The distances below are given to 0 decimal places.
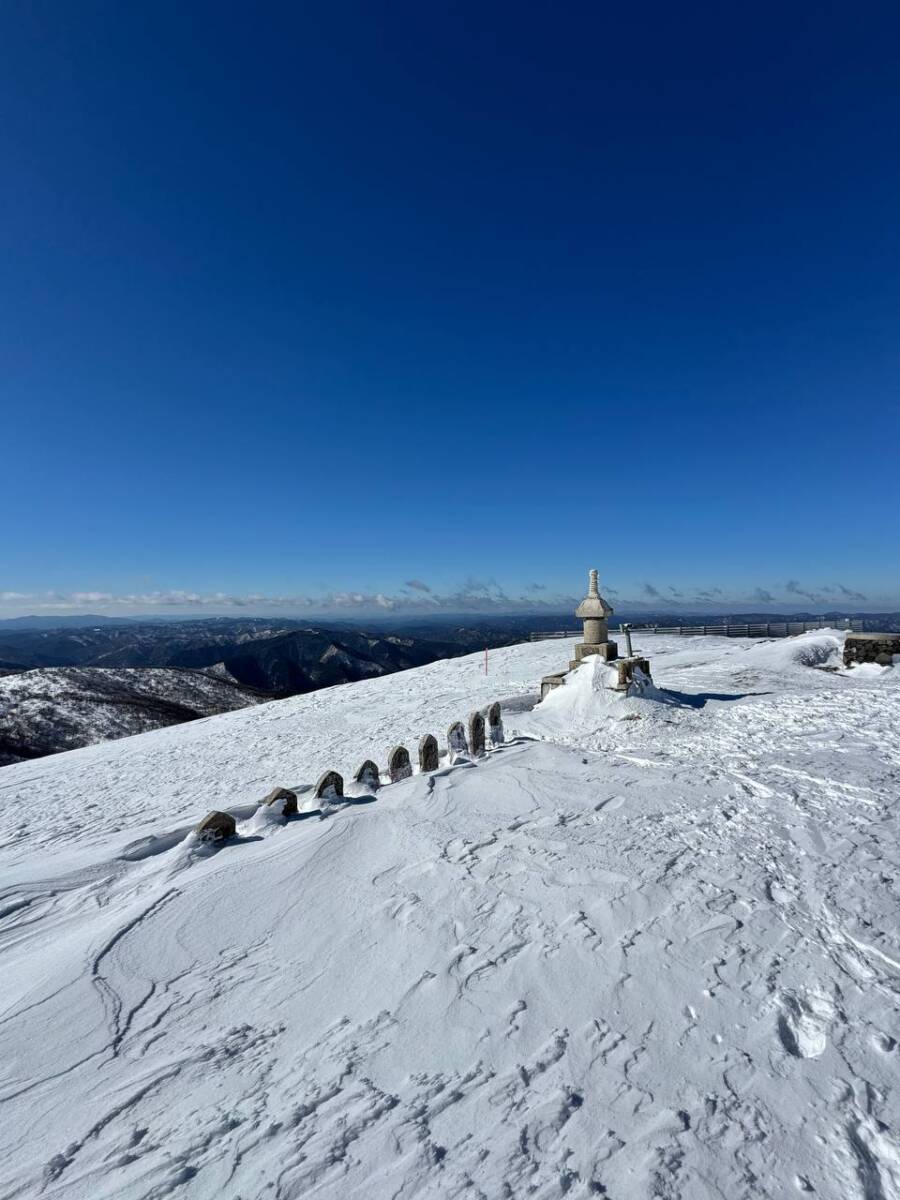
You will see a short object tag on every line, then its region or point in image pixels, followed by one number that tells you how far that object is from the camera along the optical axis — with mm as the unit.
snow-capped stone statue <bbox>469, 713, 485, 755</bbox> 10297
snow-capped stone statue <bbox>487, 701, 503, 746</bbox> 11320
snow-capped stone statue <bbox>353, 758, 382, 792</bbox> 8664
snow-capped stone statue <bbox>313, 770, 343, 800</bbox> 8289
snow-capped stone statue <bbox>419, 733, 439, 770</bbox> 9266
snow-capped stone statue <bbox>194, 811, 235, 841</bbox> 7105
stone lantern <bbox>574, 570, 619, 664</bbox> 14547
